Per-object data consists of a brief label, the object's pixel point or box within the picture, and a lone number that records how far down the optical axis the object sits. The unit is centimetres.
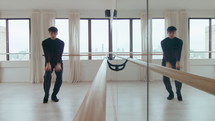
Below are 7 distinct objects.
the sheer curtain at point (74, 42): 643
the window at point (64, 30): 667
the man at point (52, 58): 364
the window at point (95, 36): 675
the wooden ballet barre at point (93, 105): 30
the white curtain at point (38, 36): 644
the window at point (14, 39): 679
